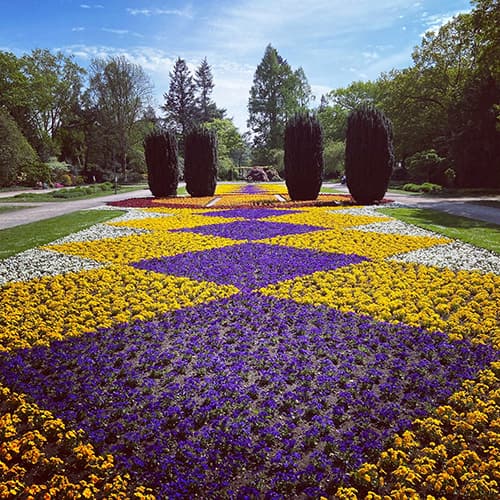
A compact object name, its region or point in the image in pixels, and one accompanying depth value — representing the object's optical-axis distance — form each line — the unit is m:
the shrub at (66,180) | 39.69
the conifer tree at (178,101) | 64.88
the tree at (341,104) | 55.91
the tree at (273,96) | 64.56
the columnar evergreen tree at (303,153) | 18.66
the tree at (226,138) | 54.66
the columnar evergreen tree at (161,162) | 21.28
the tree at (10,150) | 24.88
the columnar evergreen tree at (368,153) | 16.30
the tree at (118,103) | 45.12
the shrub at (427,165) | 29.20
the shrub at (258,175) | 43.34
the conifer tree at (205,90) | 68.00
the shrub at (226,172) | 50.07
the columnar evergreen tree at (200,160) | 21.80
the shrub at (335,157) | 45.12
